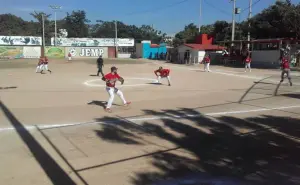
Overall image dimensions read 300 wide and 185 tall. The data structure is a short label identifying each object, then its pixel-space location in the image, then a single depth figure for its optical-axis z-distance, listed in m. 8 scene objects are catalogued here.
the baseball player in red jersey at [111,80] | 11.63
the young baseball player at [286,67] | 18.32
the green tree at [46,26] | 86.88
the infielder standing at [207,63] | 30.20
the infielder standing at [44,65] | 29.94
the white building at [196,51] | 47.06
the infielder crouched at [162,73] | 18.95
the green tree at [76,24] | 113.31
